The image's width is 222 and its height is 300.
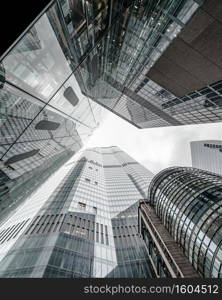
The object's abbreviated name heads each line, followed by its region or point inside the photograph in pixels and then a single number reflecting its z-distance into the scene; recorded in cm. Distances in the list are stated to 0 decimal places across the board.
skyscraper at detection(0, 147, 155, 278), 2795
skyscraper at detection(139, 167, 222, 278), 2425
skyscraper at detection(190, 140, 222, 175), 11906
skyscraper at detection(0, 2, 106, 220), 624
